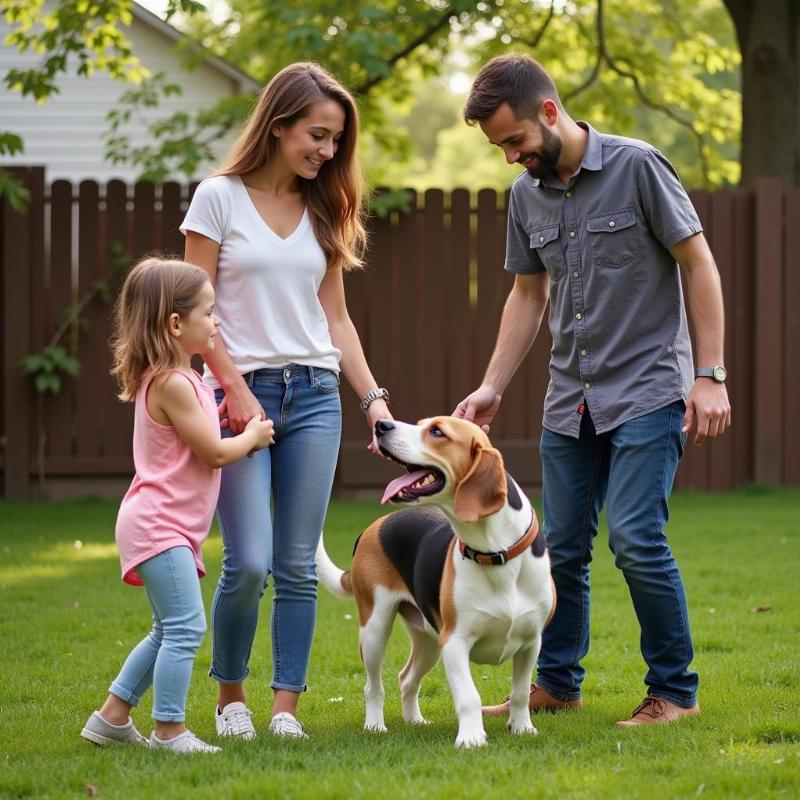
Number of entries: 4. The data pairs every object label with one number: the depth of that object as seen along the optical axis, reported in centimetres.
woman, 476
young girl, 452
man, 491
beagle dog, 463
